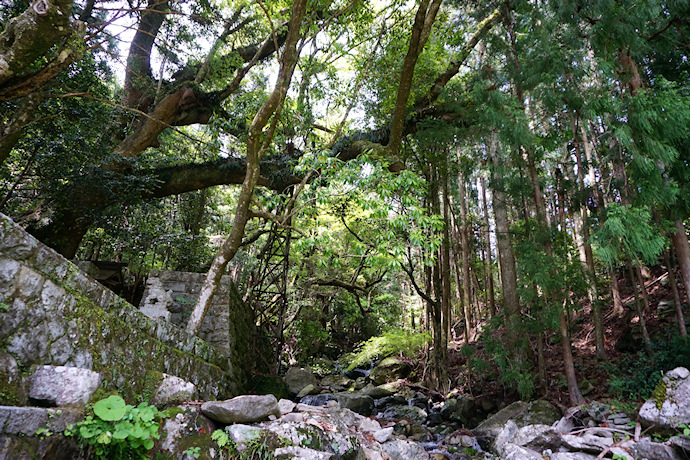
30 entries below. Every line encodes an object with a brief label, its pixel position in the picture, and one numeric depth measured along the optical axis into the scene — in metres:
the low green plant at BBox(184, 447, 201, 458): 2.39
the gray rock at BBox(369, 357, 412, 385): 9.45
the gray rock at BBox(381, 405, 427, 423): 6.57
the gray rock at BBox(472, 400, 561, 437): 5.12
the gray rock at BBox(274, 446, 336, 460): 2.64
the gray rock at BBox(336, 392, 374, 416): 6.64
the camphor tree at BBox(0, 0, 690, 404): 4.76
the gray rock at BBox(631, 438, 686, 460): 3.43
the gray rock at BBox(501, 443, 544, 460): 3.76
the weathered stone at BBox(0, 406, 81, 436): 1.70
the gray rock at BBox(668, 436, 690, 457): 3.40
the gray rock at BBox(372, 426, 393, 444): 4.26
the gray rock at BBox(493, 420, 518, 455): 4.51
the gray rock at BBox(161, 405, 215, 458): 2.39
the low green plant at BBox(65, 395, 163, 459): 1.96
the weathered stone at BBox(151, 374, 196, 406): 2.81
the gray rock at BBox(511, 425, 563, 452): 4.25
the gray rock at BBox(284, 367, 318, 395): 7.61
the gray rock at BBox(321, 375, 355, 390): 8.82
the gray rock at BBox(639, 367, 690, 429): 3.78
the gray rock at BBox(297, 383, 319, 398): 7.26
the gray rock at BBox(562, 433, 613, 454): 3.91
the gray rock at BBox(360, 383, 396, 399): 8.04
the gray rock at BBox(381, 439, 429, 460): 4.05
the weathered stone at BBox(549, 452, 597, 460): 3.80
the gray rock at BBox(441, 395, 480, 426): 6.49
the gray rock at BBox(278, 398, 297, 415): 3.55
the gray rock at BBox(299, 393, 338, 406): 6.83
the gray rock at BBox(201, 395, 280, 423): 2.79
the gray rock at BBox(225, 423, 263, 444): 2.65
